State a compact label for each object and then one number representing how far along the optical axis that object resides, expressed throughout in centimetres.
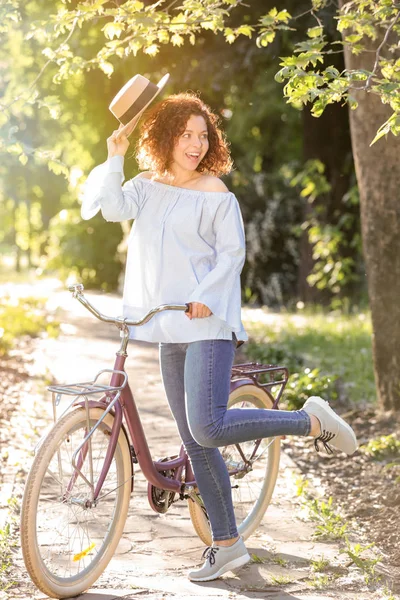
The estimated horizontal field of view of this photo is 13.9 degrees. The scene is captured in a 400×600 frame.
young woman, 655
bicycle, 618
